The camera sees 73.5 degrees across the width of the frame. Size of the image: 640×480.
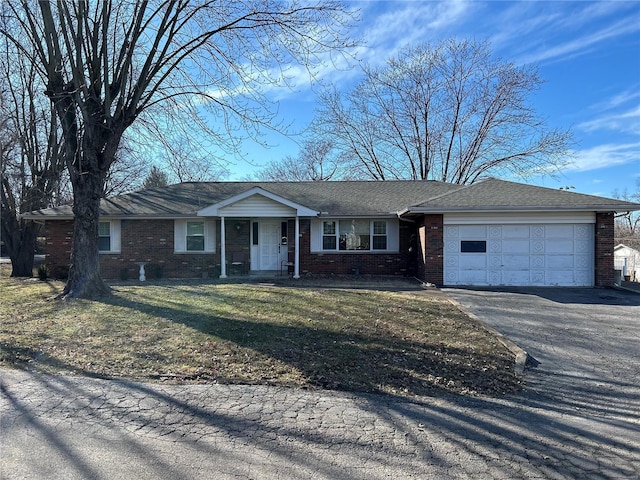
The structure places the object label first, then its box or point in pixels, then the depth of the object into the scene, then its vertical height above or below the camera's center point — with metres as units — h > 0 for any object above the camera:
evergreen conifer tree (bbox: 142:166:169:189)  33.44 +4.71
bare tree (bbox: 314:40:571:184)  30.44 +7.04
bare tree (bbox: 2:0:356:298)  10.07 +3.81
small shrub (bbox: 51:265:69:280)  16.86 -1.28
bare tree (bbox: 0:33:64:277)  20.31 +3.57
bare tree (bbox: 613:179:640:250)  43.52 +1.06
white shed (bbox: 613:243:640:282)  24.08 -1.45
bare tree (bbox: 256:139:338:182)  37.97 +6.45
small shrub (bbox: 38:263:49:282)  16.86 -1.31
